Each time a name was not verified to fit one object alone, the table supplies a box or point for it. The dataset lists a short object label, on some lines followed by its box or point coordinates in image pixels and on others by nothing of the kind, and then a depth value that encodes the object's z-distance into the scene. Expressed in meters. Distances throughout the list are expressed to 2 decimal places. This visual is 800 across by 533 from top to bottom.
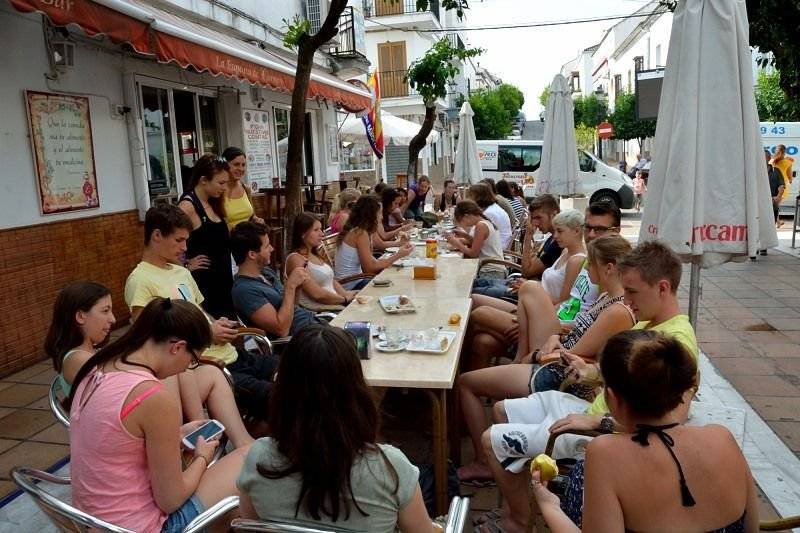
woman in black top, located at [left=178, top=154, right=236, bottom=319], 4.05
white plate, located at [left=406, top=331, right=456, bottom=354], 2.88
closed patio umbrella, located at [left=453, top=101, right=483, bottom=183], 12.59
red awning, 4.23
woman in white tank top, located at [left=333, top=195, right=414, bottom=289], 5.18
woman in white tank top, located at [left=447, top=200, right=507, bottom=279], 5.89
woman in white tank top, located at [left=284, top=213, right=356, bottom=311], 4.39
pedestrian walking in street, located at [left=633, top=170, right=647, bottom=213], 18.61
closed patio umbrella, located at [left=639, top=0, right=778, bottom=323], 3.35
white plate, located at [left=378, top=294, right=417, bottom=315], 3.62
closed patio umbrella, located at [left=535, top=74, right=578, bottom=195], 8.70
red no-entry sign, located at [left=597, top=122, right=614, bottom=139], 28.58
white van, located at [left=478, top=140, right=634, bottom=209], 18.39
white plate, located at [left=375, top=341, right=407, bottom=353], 2.92
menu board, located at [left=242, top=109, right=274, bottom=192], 9.65
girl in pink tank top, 1.78
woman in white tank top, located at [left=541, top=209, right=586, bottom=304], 4.10
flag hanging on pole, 13.88
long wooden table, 2.62
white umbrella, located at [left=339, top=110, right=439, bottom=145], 15.17
